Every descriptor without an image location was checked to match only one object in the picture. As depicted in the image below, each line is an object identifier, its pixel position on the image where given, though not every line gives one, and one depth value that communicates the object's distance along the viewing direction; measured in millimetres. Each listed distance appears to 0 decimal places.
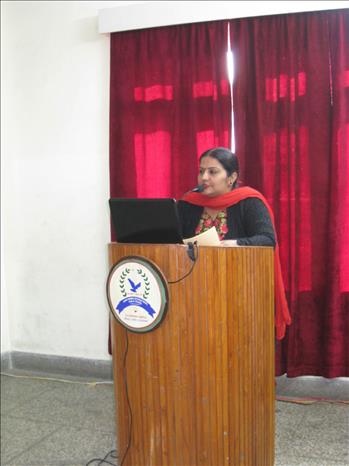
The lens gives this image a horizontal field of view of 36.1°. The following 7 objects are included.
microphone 2298
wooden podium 1695
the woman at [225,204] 2277
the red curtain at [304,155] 2809
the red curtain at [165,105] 3035
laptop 1660
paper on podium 1731
